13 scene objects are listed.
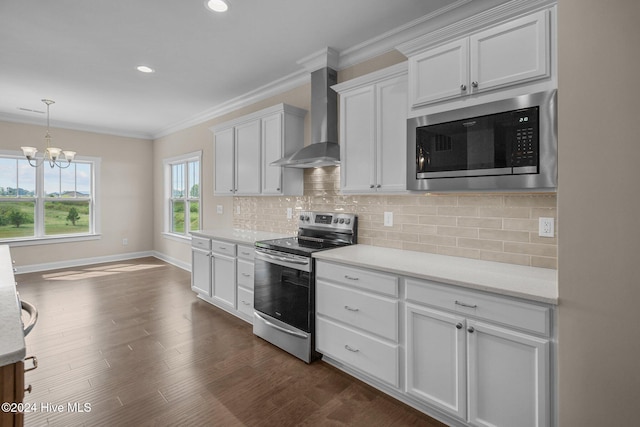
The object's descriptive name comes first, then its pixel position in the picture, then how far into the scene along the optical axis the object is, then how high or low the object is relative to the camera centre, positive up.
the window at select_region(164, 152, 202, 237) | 5.91 +0.36
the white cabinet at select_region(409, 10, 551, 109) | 1.76 +0.93
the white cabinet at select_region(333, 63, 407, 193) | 2.54 +0.69
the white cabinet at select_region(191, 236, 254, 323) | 3.40 -0.73
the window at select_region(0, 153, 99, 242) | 5.58 +0.24
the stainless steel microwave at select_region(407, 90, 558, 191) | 1.72 +0.40
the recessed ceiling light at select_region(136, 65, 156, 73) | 3.55 +1.62
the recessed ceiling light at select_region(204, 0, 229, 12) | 2.37 +1.57
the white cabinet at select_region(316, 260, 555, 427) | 1.56 -0.78
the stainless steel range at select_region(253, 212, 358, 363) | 2.65 -0.62
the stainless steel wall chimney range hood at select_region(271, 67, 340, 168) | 3.13 +0.95
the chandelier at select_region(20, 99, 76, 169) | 4.53 +0.90
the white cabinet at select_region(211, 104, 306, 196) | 3.55 +0.75
